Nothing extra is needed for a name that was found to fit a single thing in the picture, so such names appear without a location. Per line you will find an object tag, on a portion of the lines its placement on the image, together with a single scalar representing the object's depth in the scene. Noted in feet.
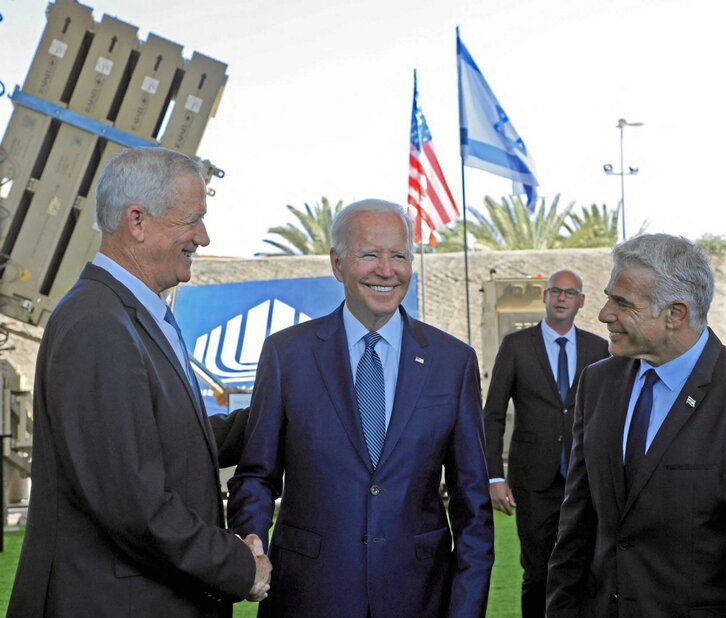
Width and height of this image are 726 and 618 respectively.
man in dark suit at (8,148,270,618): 7.20
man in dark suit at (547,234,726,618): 8.89
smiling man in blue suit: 8.86
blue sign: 40.78
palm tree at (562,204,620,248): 96.37
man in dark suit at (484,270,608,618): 18.51
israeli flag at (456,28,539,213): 37.83
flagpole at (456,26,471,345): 34.75
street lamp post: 91.35
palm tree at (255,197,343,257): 94.02
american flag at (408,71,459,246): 46.32
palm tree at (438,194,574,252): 93.45
